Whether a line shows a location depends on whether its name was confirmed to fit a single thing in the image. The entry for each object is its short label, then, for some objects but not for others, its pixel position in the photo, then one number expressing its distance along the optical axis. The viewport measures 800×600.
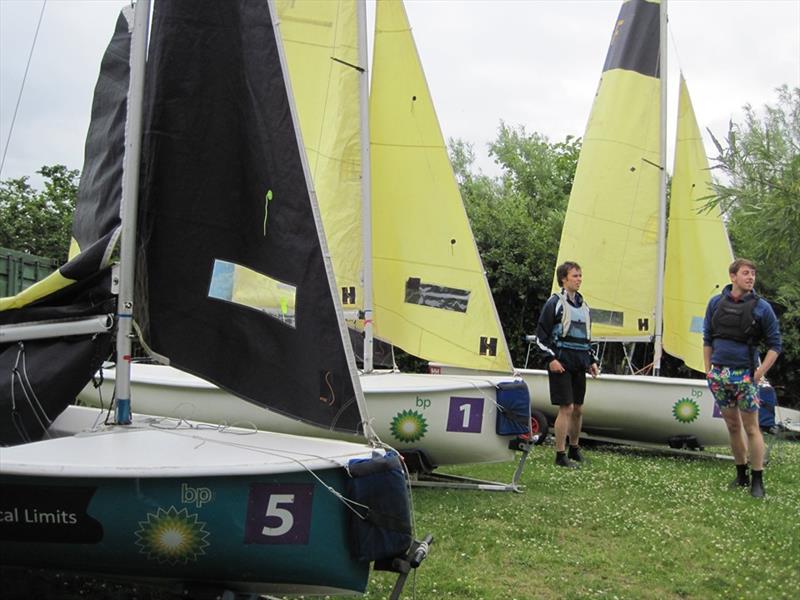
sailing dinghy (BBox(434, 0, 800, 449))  9.73
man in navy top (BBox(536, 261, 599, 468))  6.94
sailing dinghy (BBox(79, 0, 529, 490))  6.85
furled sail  3.36
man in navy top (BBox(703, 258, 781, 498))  5.87
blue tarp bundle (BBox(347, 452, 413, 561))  2.90
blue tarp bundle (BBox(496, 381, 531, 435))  5.66
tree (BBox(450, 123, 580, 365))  15.27
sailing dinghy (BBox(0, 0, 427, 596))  3.38
